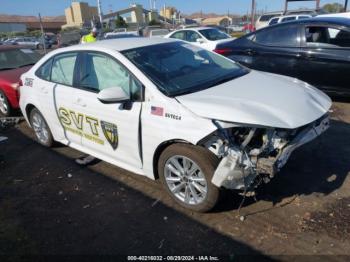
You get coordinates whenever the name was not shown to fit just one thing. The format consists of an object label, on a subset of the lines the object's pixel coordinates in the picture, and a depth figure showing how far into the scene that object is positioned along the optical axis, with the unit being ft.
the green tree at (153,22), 217.03
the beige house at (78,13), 322.96
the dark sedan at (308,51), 20.21
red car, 23.93
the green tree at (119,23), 179.73
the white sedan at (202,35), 42.24
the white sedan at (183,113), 10.41
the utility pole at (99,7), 118.73
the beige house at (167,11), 313.32
